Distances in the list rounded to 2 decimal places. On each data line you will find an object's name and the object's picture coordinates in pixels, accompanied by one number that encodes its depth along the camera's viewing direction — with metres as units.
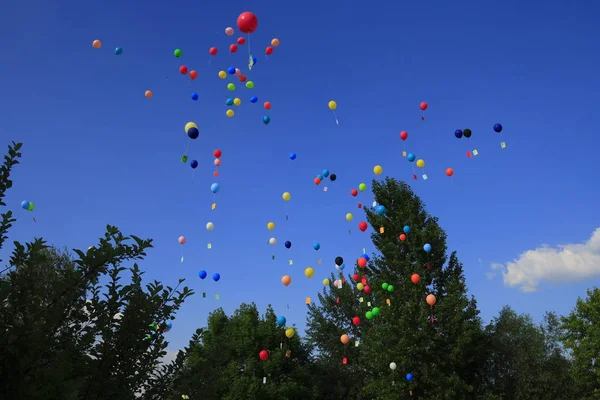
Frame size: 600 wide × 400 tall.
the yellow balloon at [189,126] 13.92
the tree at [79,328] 2.99
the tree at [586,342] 31.53
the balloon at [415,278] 23.59
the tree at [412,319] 25.19
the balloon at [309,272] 19.03
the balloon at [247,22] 12.37
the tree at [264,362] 26.86
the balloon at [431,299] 22.80
